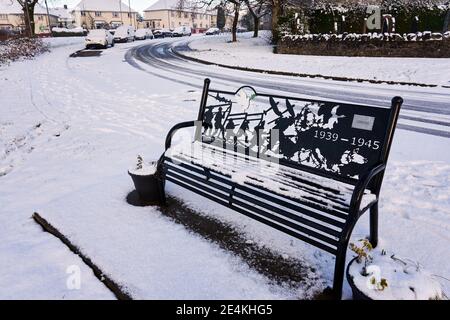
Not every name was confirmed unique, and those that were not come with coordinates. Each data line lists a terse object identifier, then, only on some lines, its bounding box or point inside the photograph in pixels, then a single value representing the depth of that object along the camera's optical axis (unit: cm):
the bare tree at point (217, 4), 2972
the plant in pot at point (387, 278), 201
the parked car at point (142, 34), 4407
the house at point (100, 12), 9275
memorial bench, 261
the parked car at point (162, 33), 4982
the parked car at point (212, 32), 6006
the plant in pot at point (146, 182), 382
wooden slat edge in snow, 267
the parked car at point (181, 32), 5246
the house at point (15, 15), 8612
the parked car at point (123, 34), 3791
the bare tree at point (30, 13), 3706
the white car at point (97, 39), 2897
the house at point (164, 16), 9656
